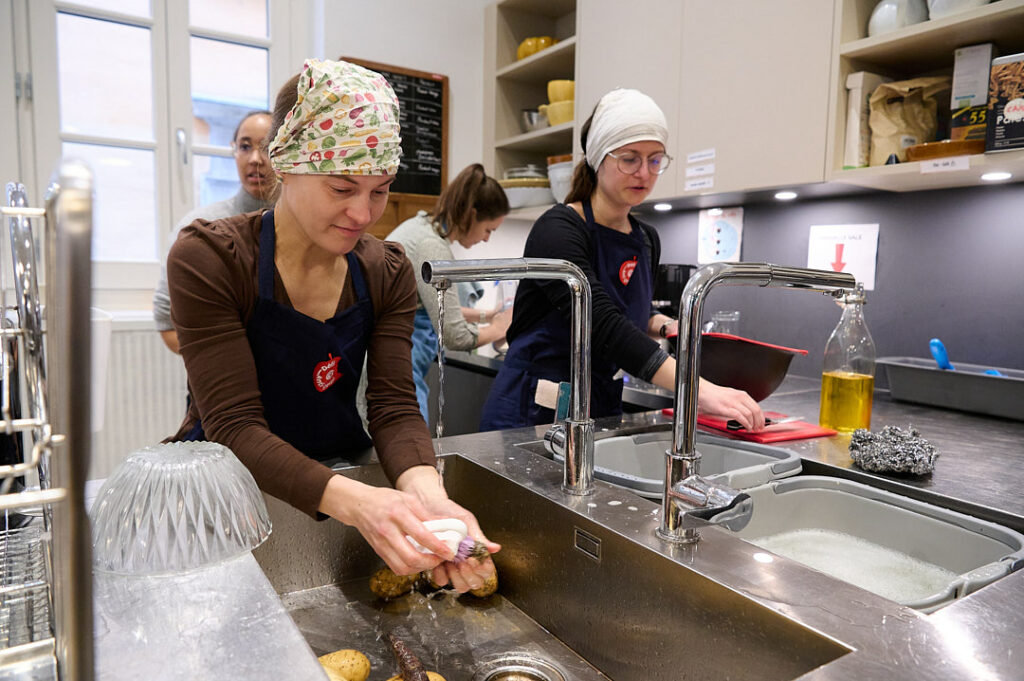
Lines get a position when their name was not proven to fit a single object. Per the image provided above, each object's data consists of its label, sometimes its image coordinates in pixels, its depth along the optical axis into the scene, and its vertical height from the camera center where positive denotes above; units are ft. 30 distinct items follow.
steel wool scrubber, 3.40 -0.84
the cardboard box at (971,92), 4.85 +1.36
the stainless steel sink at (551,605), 2.19 -1.26
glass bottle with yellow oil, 4.24 -0.56
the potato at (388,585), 3.15 -1.40
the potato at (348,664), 2.37 -1.34
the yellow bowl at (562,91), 8.79 +2.36
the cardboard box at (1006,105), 4.50 +1.17
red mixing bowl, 4.15 -0.50
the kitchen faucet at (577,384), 2.70 -0.45
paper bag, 5.36 +1.31
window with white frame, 8.34 +2.24
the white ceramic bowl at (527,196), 9.24 +1.07
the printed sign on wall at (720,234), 7.58 +0.50
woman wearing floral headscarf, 2.72 -0.25
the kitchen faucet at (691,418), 2.33 -0.48
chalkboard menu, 9.75 +2.09
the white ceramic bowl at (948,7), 4.77 +1.92
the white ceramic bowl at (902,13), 5.16 +1.99
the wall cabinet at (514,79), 9.95 +2.88
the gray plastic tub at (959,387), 4.89 -0.76
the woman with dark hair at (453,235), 6.70 +0.40
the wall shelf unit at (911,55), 4.71 +1.77
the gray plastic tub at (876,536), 2.84 -1.15
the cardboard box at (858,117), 5.45 +1.29
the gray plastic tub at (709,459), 3.50 -0.98
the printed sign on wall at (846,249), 6.45 +0.31
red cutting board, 4.04 -0.90
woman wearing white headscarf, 4.36 +0.02
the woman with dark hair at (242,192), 5.77 +0.68
